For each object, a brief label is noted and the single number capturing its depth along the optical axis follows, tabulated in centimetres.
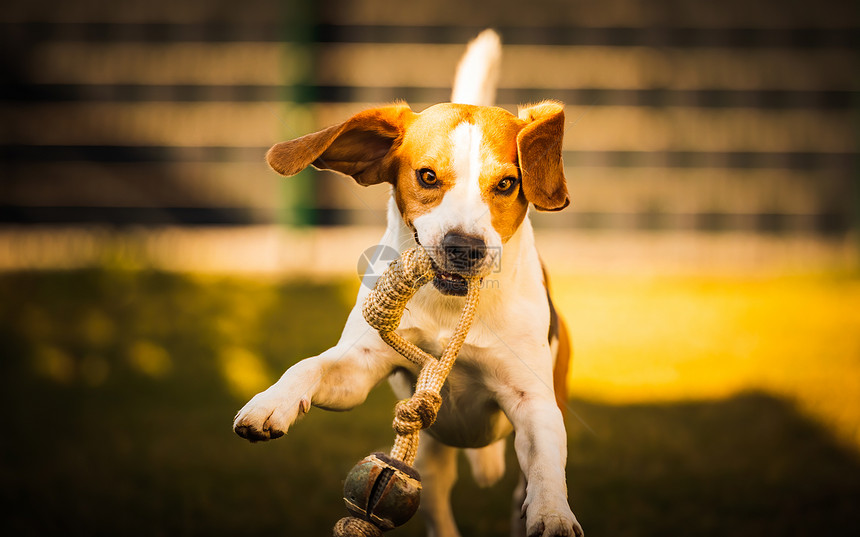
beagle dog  285
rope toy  274
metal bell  274
